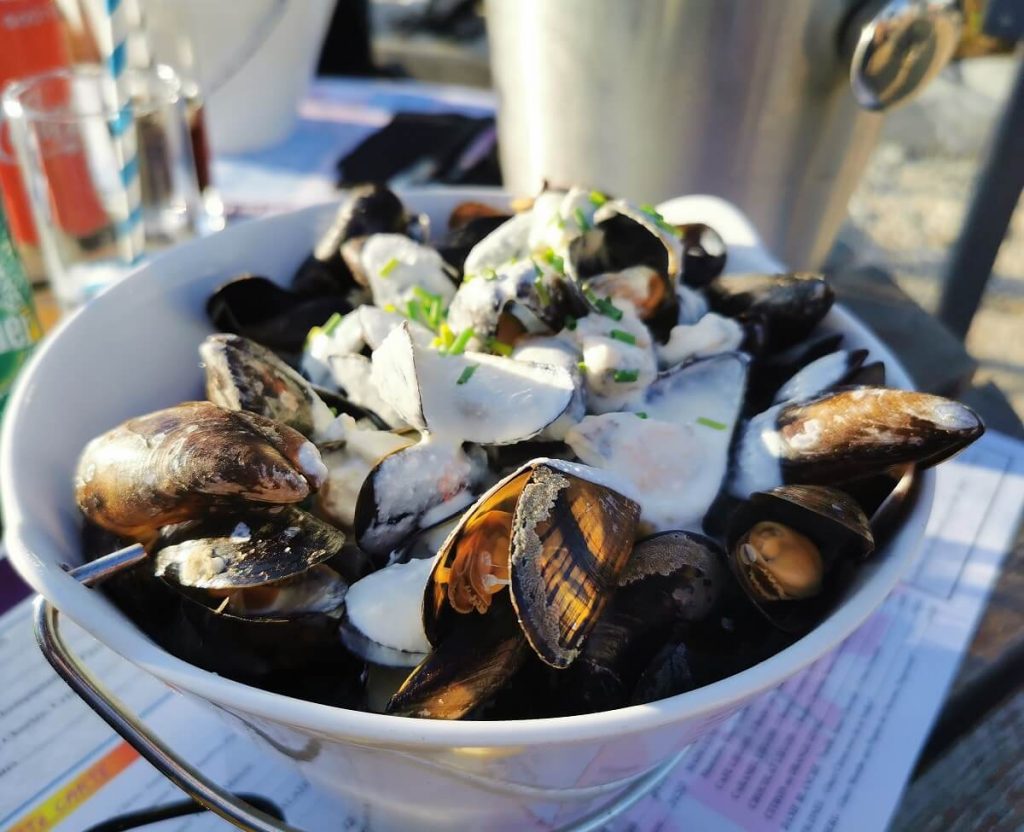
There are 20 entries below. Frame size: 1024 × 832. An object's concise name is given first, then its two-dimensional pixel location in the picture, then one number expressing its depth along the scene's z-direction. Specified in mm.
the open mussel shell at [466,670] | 311
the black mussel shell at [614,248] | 500
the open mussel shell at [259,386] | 410
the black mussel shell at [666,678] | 328
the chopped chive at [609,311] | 449
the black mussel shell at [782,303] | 485
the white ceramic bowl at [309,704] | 279
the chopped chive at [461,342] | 431
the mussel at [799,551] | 364
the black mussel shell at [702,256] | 546
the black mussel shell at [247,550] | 333
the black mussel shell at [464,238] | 551
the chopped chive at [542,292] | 440
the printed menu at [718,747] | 417
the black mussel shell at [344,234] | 553
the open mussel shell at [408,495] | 371
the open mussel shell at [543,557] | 307
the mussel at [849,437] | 369
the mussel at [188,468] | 343
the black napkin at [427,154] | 958
